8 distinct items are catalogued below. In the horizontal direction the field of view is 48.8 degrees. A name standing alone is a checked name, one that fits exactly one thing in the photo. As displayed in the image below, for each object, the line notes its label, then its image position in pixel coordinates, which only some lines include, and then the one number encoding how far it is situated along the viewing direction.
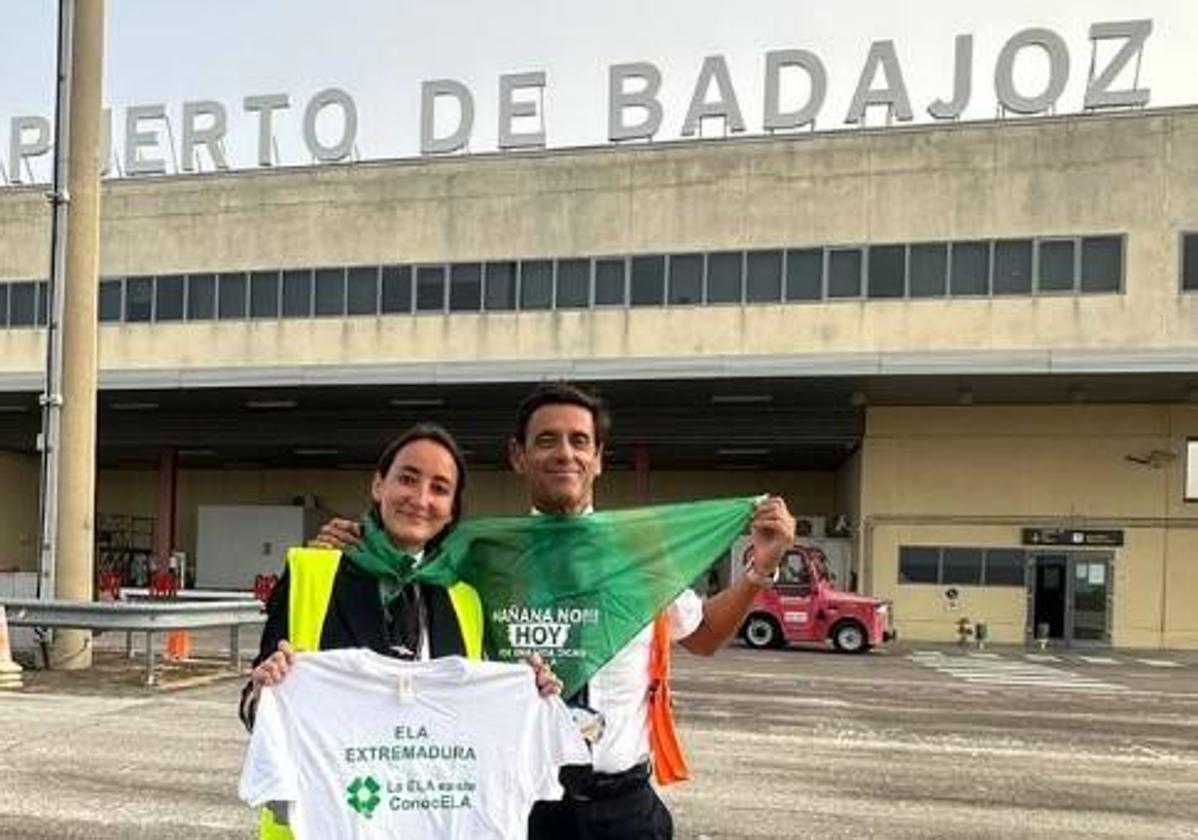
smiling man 3.43
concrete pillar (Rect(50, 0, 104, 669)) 16.56
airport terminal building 30.52
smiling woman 3.08
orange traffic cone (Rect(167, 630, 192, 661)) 16.86
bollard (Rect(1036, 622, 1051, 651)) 30.74
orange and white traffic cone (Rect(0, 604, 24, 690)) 14.06
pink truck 25.28
